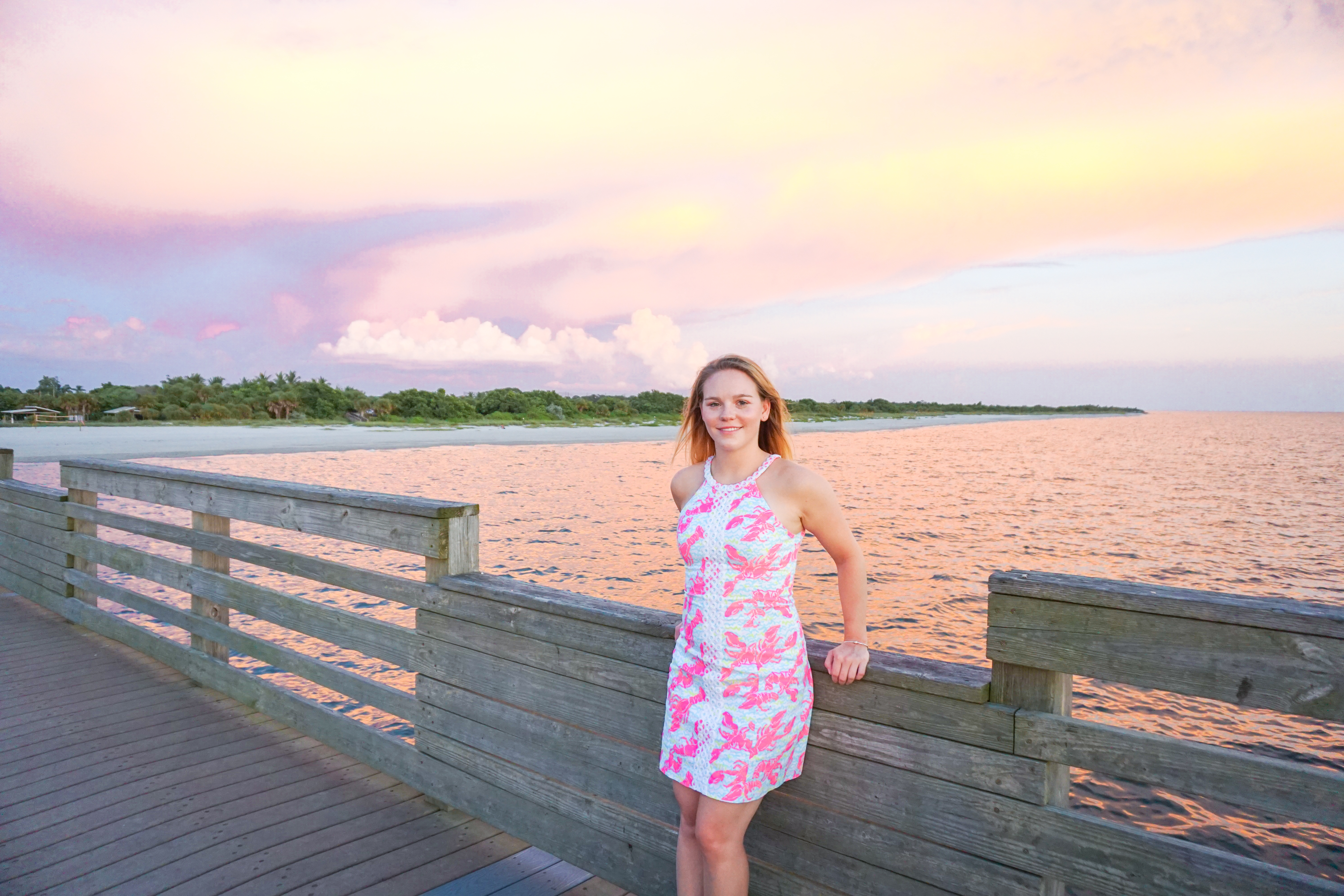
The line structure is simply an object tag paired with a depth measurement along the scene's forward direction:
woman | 1.76
